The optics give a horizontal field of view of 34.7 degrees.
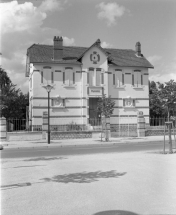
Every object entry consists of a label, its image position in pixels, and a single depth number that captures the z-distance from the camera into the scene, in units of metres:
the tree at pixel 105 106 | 32.06
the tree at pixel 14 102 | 41.75
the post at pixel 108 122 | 28.52
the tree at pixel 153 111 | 43.85
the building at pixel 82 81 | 35.97
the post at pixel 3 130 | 25.17
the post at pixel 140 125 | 29.09
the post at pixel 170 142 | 14.03
